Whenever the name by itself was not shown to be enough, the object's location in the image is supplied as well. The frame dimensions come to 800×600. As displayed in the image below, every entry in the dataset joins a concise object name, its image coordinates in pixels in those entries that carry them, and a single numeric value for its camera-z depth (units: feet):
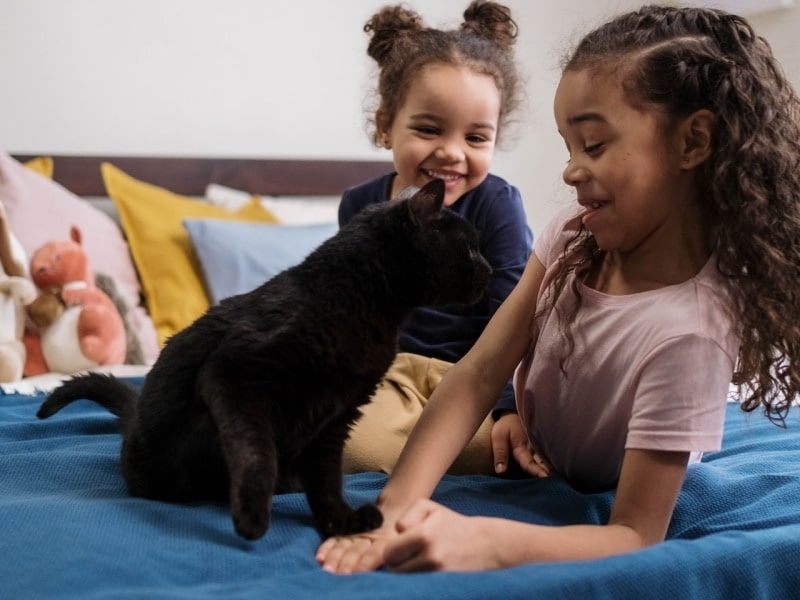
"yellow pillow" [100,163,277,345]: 8.70
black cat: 3.43
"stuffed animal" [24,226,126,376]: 7.39
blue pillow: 8.87
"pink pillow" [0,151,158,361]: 8.04
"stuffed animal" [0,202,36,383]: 7.14
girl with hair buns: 5.85
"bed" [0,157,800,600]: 2.78
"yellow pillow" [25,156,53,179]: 8.94
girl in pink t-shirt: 3.47
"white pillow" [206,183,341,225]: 9.99
